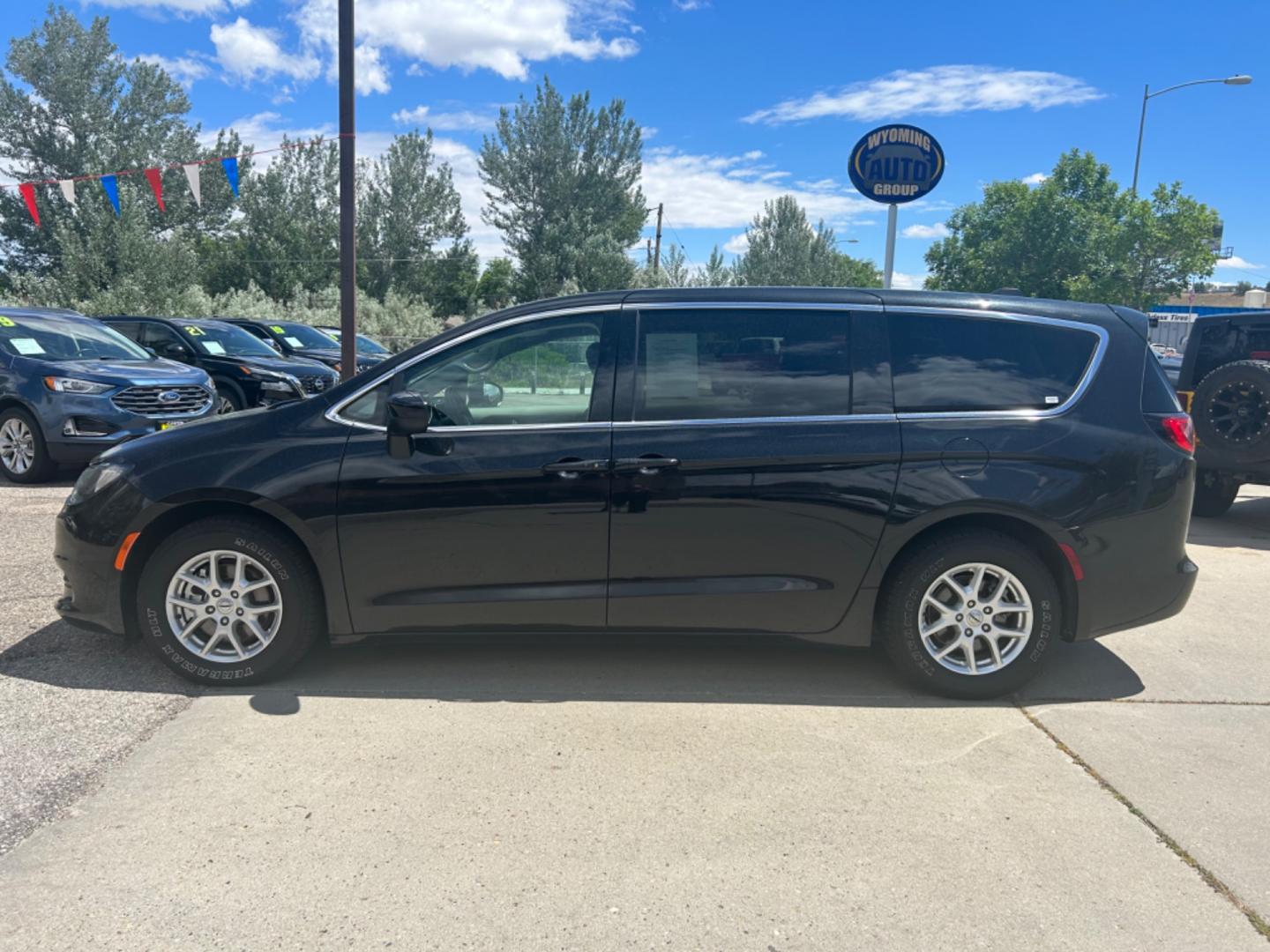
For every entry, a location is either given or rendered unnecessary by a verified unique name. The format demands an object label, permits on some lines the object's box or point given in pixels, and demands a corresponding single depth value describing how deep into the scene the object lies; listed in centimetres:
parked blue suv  874
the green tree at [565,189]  2962
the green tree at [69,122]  3812
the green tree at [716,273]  3418
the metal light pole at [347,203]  965
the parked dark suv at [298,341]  1673
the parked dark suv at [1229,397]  744
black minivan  389
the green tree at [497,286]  3155
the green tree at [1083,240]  3622
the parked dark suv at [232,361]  1273
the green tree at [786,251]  3753
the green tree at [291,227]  4244
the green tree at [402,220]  3950
